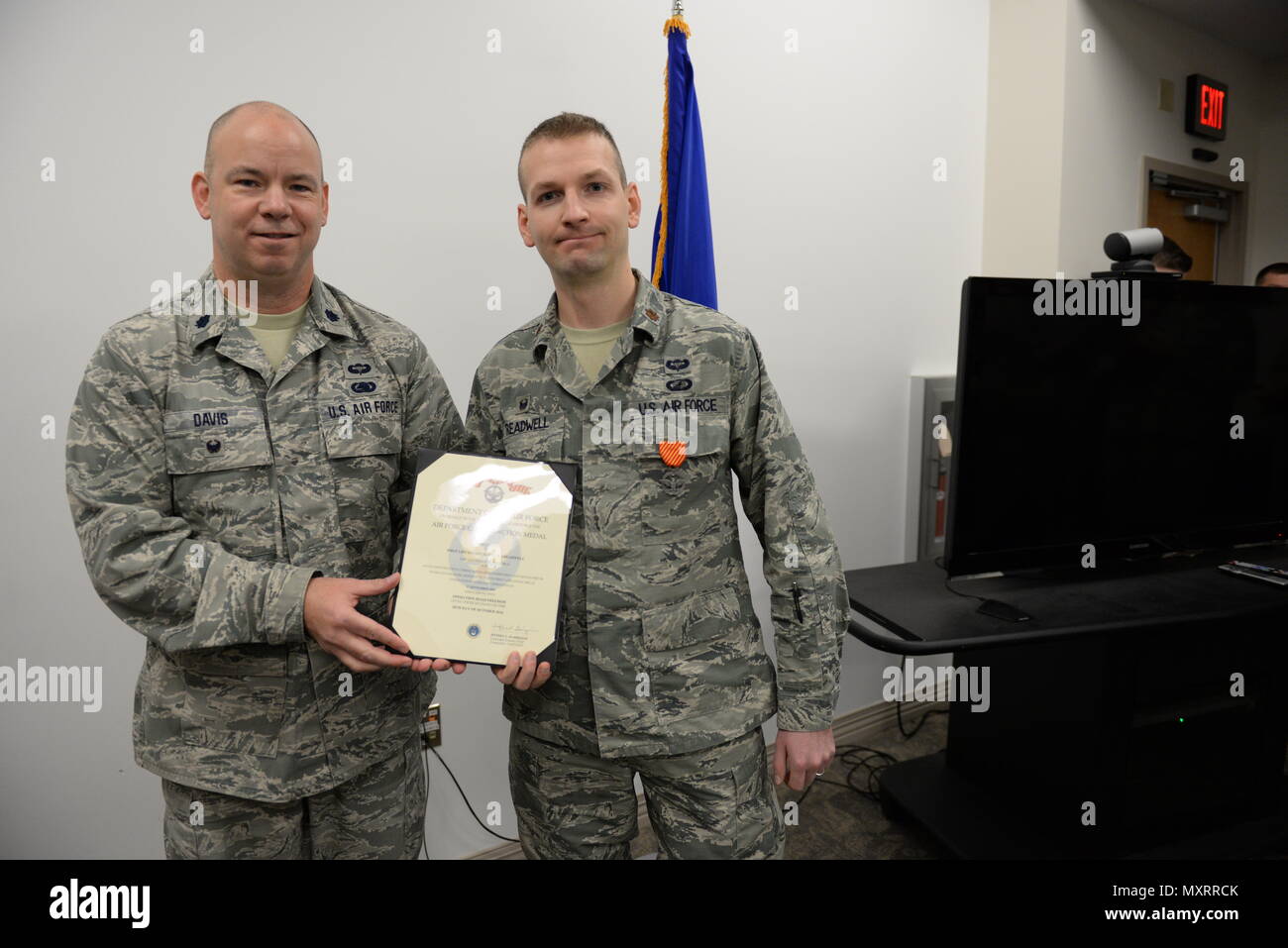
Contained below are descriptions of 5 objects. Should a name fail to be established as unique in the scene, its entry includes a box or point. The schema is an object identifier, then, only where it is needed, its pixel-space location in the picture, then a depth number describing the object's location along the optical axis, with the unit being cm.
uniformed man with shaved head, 113
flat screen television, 182
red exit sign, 351
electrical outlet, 201
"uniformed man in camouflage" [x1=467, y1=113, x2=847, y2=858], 126
